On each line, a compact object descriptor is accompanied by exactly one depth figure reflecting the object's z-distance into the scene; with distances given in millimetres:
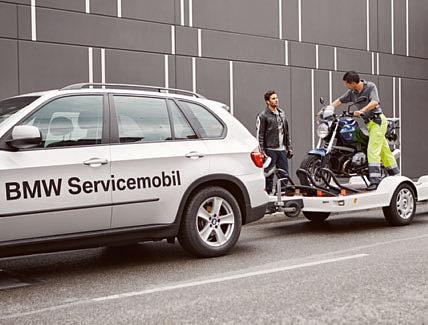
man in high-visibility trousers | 9242
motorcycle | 9289
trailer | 8469
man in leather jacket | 10906
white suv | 5746
